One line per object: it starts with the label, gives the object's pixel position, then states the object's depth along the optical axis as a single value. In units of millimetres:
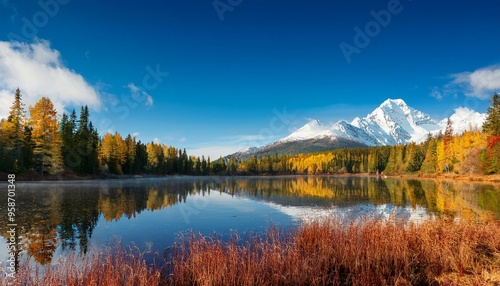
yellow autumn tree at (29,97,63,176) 70562
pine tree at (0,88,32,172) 65062
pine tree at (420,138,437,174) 122875
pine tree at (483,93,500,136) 96188
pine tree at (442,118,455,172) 110312
